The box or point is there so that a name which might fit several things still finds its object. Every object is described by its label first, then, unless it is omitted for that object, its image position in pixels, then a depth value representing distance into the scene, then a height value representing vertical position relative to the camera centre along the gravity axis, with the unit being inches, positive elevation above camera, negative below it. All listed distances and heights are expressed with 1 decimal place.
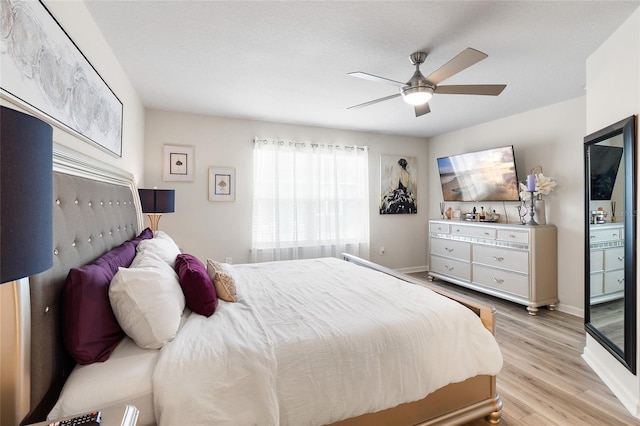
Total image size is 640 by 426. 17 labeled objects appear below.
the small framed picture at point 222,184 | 159.8 +15.8
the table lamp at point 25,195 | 19.6 +1.3
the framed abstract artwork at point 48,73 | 43.0 +26.4
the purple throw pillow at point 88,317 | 43.4 -16.3
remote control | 31.0 -22.7
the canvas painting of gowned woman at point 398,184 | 203.2 +19.3
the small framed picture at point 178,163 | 151.4 +26.4
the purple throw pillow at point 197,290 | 64.3 -17.8
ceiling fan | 80.2 +37.5
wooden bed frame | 38.0 -12.9
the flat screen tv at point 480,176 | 155.0 +20.5
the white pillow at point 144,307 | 48.9 -16.6
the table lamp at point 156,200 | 113.7 +4.9
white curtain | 169.8 +6.8
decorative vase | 148.6 -0.9
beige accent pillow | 73.3 -18.4
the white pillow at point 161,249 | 71.7 -9.5
